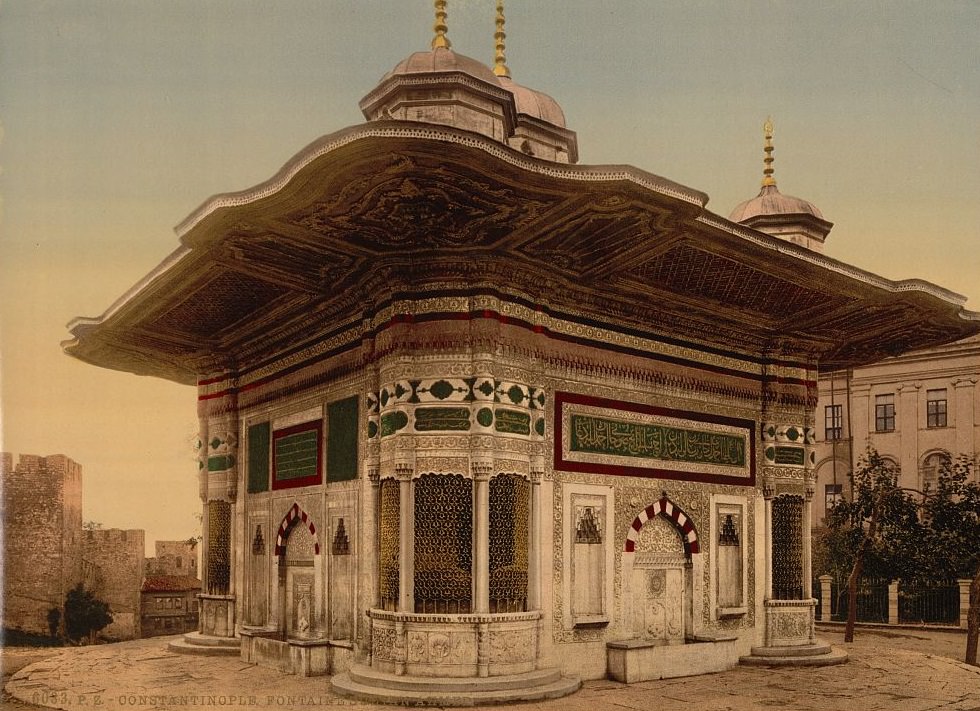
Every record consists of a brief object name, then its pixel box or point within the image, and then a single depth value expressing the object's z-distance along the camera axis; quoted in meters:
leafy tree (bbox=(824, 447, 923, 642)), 14.28
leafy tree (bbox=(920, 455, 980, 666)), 12.41
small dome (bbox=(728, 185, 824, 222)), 13.84
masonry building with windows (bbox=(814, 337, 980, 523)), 26.16
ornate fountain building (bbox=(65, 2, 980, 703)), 7.98
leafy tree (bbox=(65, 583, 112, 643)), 18.34
